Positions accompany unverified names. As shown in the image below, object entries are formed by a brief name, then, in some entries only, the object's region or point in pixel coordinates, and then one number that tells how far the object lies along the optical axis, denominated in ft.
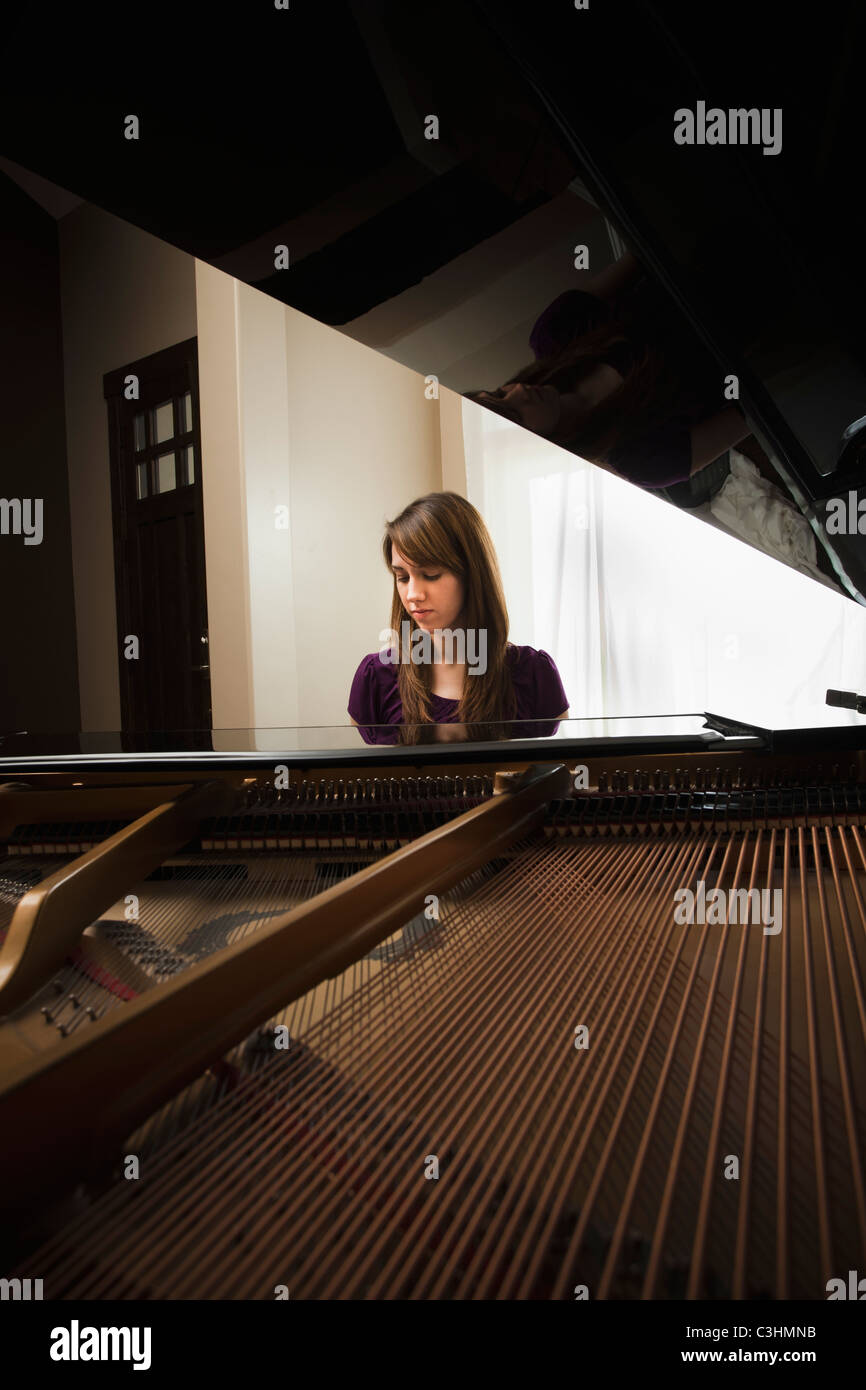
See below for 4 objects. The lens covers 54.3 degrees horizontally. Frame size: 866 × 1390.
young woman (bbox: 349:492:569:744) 8.58
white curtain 13.64
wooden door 16.01
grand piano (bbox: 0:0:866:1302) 1.79
